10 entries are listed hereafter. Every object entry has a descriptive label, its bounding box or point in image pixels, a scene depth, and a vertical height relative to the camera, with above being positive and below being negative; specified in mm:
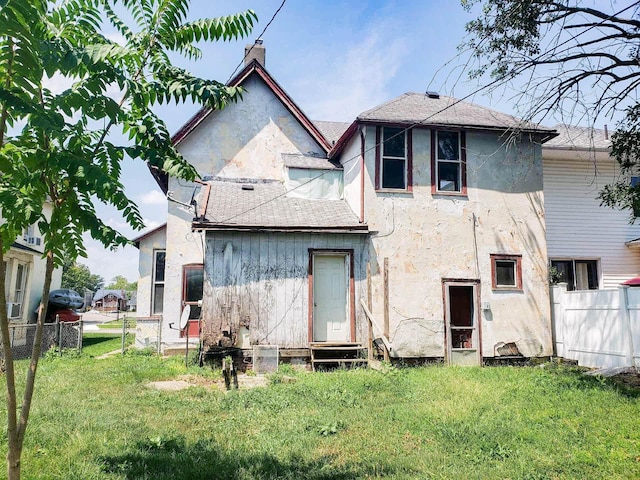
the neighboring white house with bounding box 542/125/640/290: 15367 +2716
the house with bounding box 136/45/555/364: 11109 +1464
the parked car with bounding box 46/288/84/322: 20844 -389
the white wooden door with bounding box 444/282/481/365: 11586 -952
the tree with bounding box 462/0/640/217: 7715 +4669
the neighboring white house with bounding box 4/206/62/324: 16828 +770
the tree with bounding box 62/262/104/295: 60281 +2846
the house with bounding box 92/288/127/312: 75388 -441
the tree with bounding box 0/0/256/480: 2678 +1299
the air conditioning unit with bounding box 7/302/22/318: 16452 -491
